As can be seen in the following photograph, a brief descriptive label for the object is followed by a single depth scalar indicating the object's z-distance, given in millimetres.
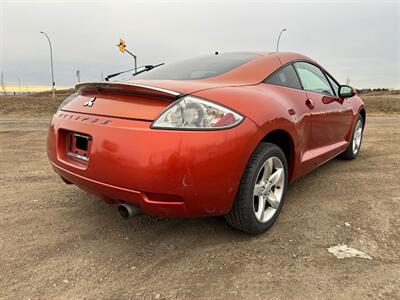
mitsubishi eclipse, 2117
